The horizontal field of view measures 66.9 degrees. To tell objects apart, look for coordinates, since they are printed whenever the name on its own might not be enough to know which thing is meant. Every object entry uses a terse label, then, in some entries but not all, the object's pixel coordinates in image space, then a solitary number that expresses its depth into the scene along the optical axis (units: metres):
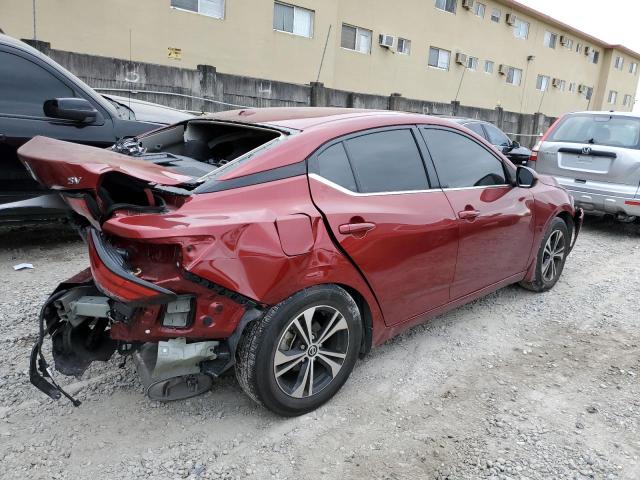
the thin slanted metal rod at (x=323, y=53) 14.95
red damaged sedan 2.20
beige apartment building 11.46
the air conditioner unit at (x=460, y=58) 21.75
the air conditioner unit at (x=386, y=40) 18.27
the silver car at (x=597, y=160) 6.43
